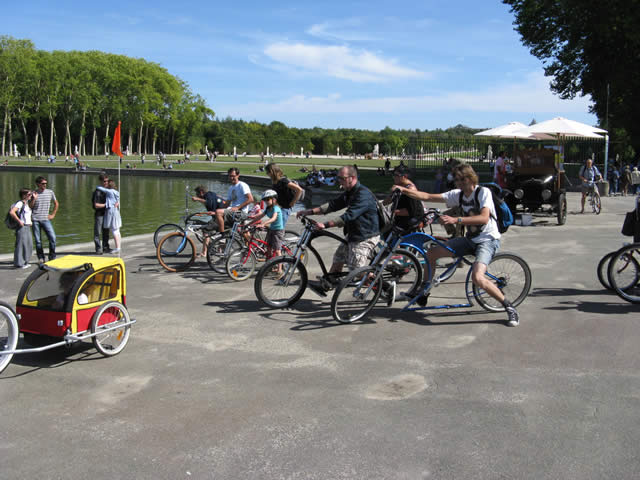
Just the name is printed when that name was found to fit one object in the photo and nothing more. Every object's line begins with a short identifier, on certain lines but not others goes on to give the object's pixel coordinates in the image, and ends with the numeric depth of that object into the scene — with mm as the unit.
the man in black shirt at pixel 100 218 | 11570
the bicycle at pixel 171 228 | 10264
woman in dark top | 9141
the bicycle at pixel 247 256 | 9031
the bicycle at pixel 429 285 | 6578
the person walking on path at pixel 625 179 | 25570
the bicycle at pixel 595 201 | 18500
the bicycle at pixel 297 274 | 6875
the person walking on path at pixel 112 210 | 11373
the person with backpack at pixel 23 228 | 9961
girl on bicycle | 9034
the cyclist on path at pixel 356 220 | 6754
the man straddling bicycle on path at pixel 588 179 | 18734
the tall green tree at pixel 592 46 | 25062
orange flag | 10750
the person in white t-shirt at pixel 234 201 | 9680
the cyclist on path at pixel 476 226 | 6336
